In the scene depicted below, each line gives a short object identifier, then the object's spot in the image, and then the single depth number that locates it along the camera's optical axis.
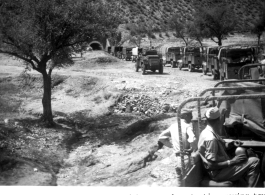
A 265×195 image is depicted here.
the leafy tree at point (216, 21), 28.78
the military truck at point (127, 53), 33.44
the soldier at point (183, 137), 4.77
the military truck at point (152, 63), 21.20
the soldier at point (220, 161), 4.01
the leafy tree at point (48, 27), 10.55
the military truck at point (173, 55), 25.80
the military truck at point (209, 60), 17.50
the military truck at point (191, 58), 21.92
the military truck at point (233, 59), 14.62
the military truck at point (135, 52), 29.37
